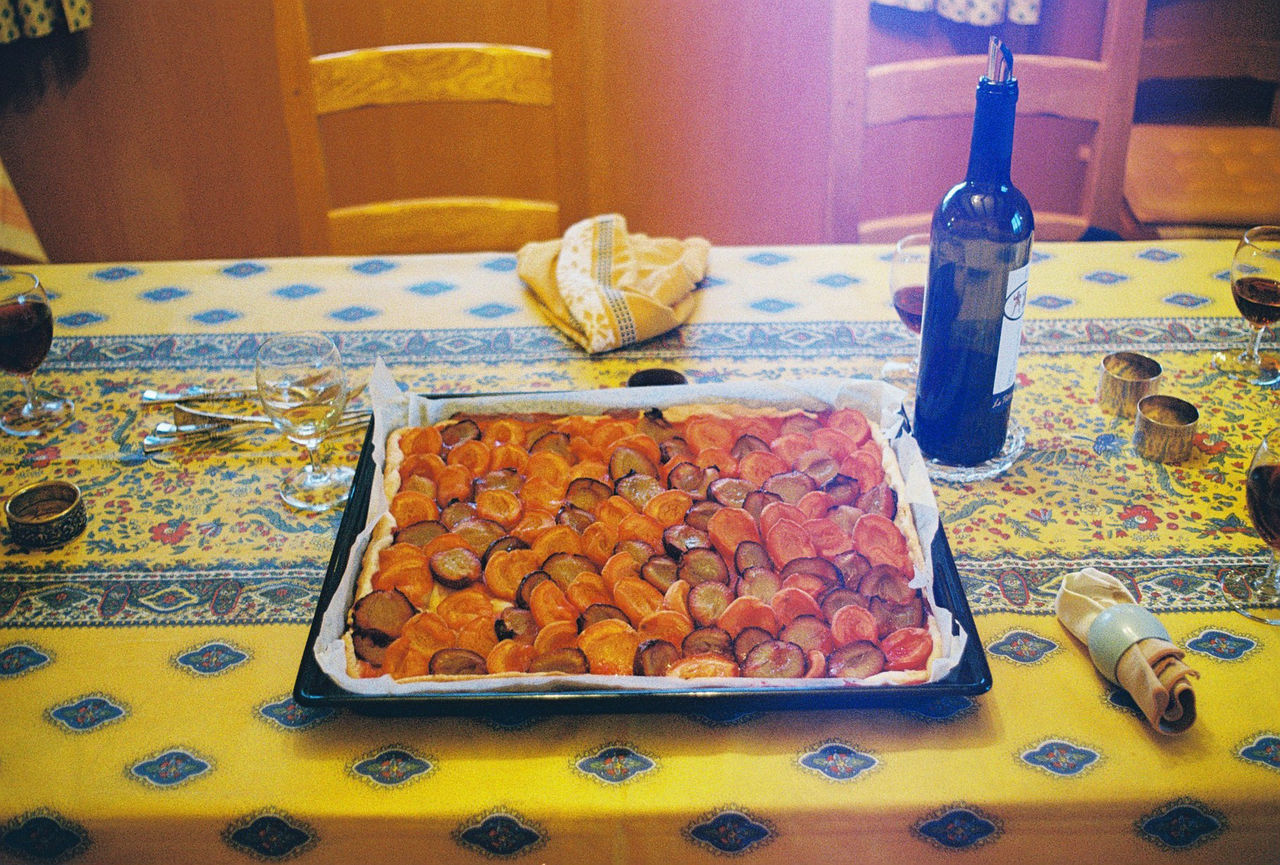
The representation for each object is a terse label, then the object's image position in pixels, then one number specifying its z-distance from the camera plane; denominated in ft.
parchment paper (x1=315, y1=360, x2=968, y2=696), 2.96
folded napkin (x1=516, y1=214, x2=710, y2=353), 4.52
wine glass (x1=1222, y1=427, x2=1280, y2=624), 2.84
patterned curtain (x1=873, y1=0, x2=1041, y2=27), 10.44
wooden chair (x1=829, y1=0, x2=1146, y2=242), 5.70
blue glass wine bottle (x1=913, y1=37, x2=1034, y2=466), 3.07
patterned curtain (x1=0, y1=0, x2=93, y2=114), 9.14
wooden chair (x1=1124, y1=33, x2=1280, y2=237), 7.79
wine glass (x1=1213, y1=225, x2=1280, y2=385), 3.93
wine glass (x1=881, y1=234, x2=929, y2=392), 4.01
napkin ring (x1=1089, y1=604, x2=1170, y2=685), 2.74
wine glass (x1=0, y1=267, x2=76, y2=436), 3.83
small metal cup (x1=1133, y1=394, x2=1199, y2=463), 3.67
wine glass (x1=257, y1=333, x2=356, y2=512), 3.46
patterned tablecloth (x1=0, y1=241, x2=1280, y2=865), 2.47
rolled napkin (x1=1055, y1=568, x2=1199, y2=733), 2.60
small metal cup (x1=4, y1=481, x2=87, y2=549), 3.37
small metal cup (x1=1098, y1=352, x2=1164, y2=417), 3.95
